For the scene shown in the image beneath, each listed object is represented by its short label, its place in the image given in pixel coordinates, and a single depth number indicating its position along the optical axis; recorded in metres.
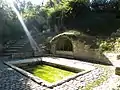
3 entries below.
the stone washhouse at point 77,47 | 6.16
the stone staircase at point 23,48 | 7.28
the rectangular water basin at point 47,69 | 4.50
